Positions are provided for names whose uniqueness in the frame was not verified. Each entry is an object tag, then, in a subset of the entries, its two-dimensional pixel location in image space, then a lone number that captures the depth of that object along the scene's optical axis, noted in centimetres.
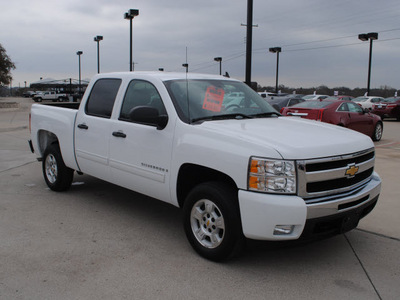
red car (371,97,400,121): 2339
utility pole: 1147
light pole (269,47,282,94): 4625
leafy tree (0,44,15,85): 3366
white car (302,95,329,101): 3108
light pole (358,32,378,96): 3377
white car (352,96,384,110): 2717
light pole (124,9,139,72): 2570
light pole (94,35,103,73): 3969
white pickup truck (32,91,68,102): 5406
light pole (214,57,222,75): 4600
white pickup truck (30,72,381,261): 347
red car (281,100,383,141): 1232
